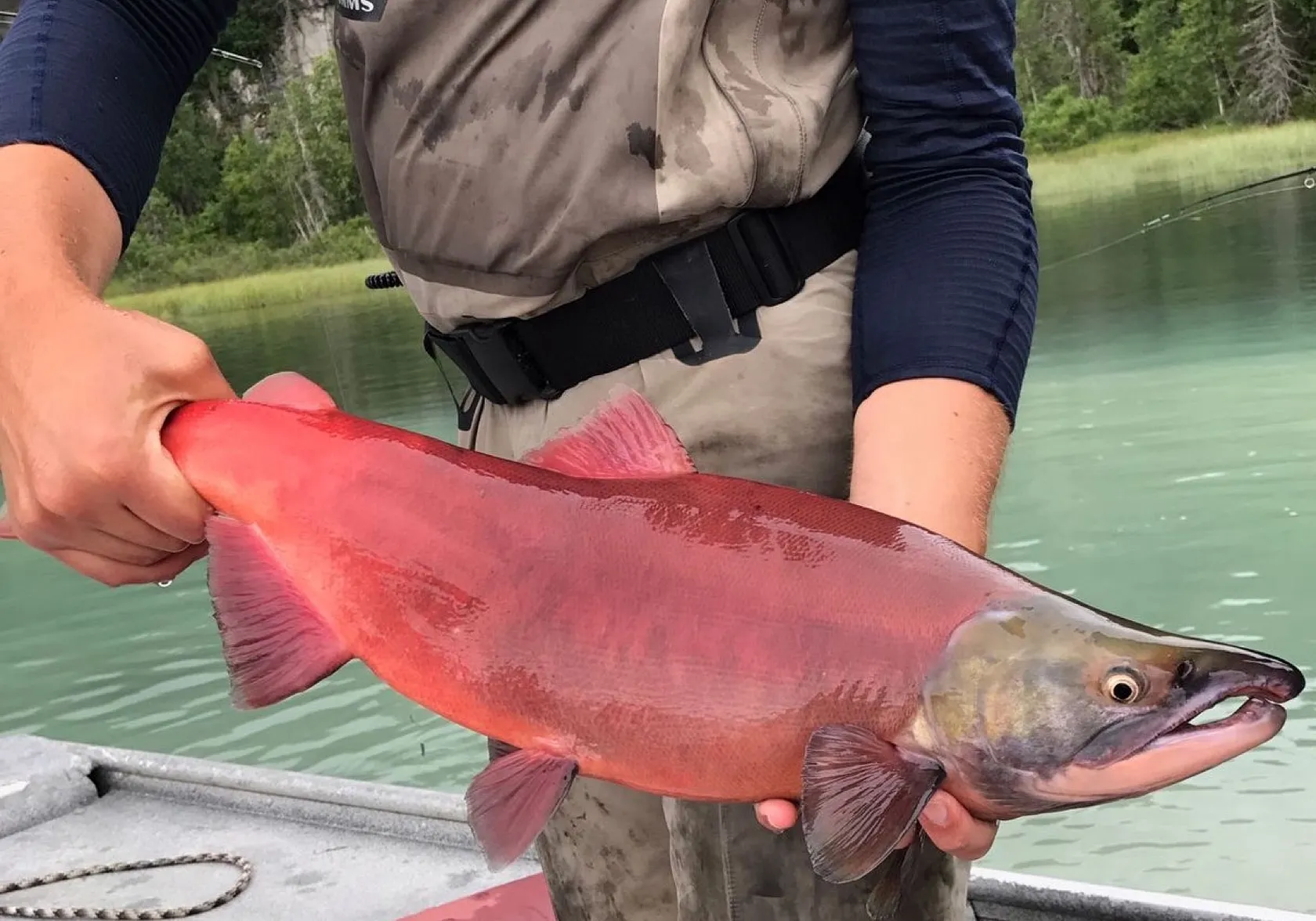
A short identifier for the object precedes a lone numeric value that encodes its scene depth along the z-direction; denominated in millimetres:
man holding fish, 1588
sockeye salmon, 1165
